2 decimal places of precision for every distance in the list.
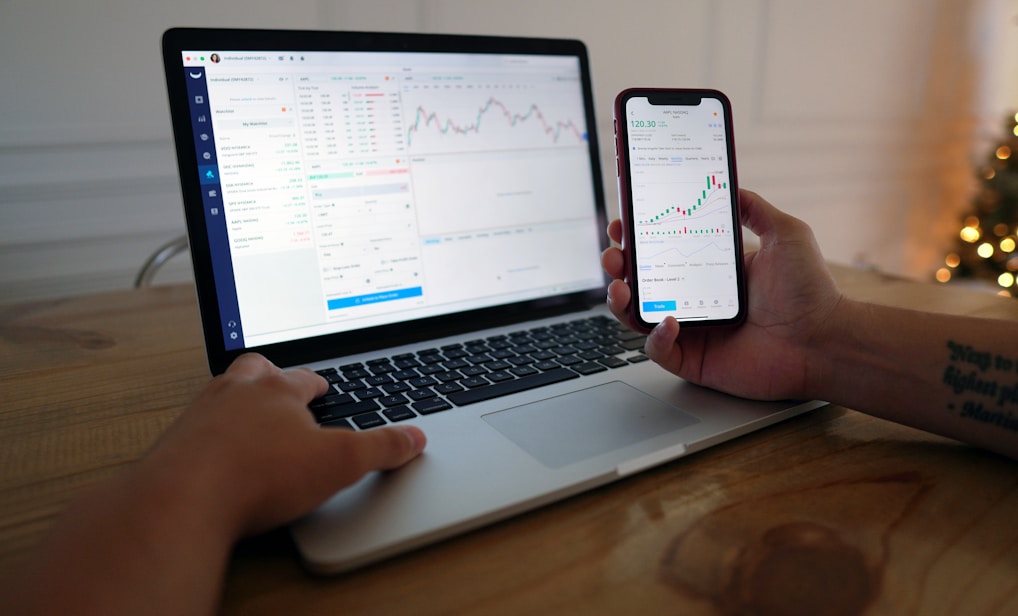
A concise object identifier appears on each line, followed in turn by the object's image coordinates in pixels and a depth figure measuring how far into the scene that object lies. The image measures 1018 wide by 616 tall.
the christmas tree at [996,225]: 2.11
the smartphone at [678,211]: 0.59
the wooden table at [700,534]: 0.32
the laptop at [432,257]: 0.46
